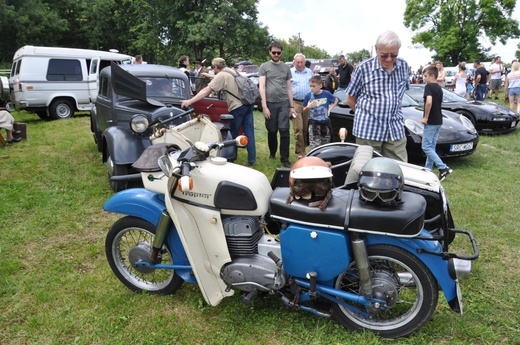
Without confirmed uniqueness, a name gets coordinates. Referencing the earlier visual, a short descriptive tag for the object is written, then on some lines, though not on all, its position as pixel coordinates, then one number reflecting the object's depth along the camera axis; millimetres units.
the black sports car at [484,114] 8828
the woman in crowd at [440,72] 11296
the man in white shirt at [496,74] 14969
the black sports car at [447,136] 6441
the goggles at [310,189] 2352
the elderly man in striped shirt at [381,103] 3543
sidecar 2564
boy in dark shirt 5730
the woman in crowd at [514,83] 11328
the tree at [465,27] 43156
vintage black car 4863
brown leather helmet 2320
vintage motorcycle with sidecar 2271
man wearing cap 6266
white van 11859
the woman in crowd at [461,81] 13029
